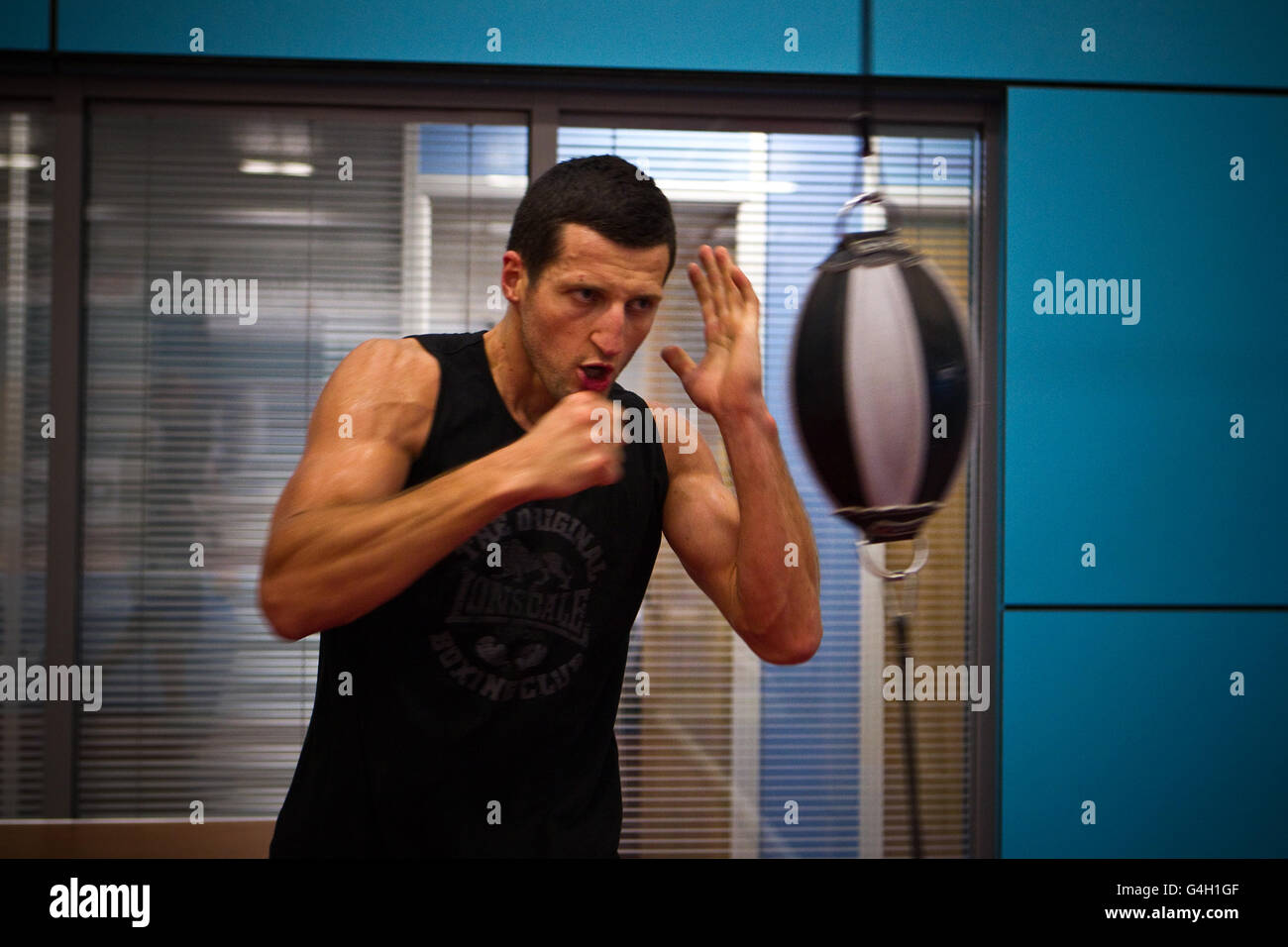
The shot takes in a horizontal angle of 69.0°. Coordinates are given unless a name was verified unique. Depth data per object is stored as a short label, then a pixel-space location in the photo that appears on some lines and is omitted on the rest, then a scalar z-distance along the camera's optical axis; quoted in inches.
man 39.3
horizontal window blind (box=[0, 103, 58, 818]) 70.7
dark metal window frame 70.3
